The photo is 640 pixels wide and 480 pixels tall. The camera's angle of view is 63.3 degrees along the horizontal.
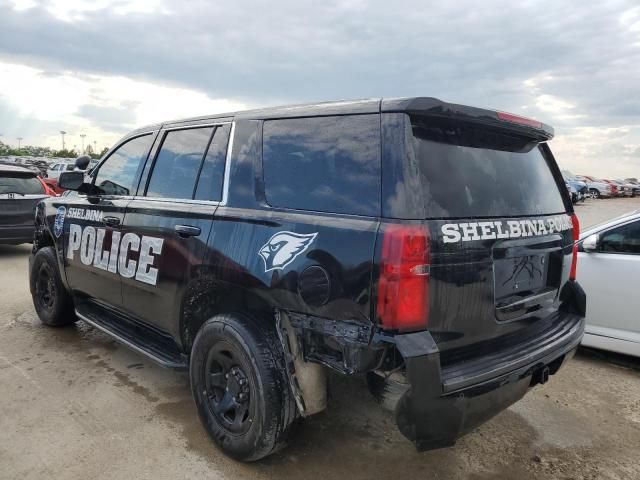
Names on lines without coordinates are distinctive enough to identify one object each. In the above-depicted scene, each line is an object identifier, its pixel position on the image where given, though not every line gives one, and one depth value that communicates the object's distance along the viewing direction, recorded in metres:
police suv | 2.22
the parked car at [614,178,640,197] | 47.41
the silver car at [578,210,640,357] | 4.23
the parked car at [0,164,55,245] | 8.76
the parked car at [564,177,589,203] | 32.47
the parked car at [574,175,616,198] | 42.38
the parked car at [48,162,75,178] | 27.08
